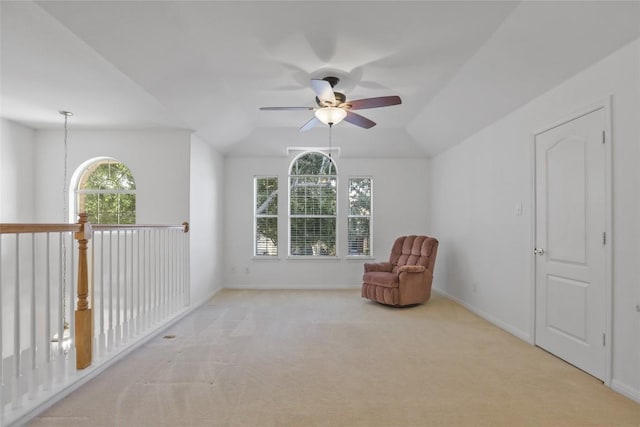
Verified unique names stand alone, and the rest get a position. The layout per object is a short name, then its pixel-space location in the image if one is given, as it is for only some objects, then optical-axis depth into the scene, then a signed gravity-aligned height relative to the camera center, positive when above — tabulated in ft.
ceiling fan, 10.68 +3.59
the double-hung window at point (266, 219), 20.84 -0.27
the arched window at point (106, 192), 15.75 +1.04
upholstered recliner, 15.55 -2.84
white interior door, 8.57 -0.77
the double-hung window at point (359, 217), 21.01 -0.16
